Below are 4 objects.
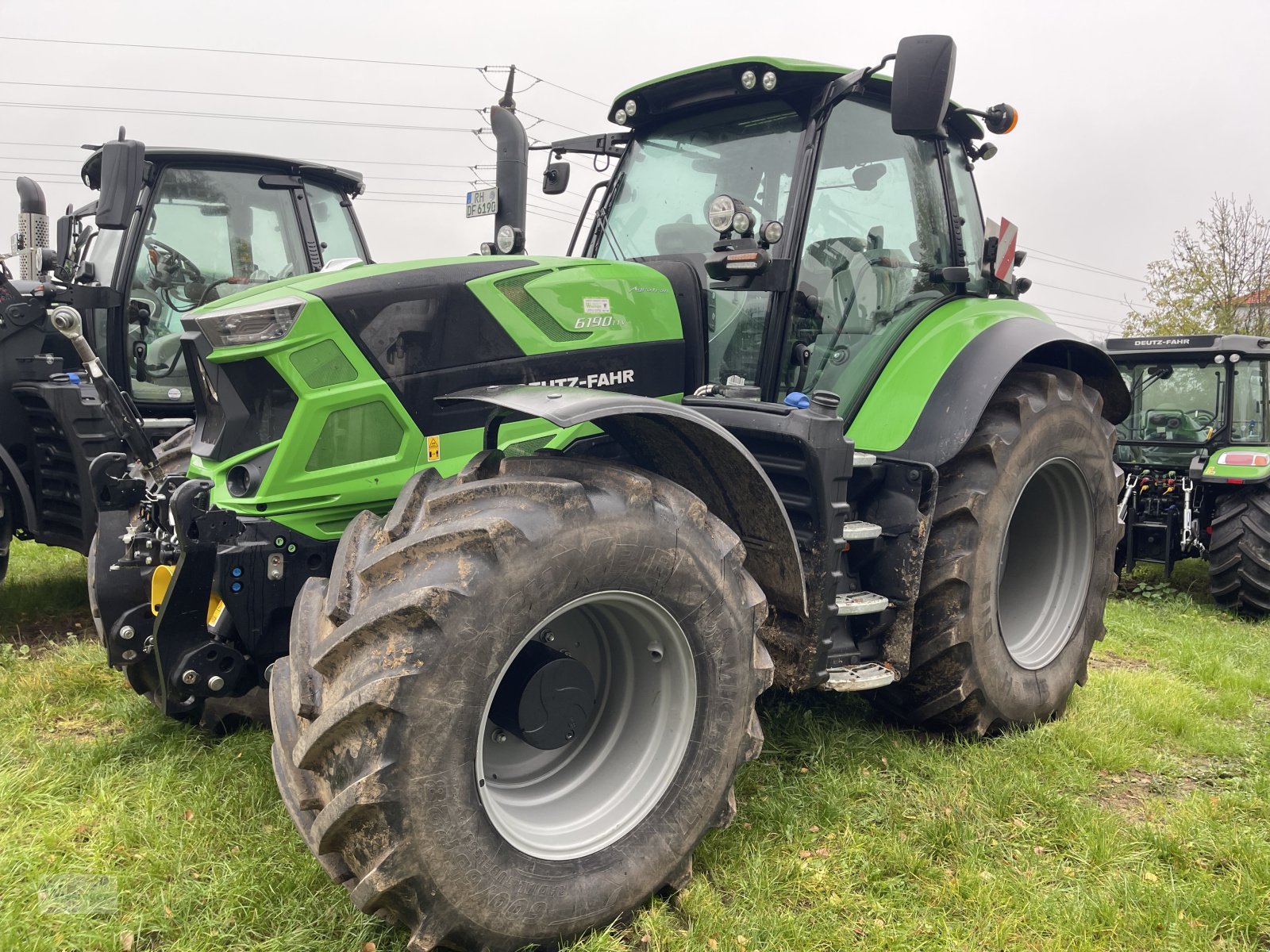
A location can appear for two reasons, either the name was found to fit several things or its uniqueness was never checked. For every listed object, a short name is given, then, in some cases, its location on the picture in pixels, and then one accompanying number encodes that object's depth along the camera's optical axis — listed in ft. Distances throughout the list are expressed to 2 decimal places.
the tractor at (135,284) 17.31
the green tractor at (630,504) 7.36
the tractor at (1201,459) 23.99
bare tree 71.56
